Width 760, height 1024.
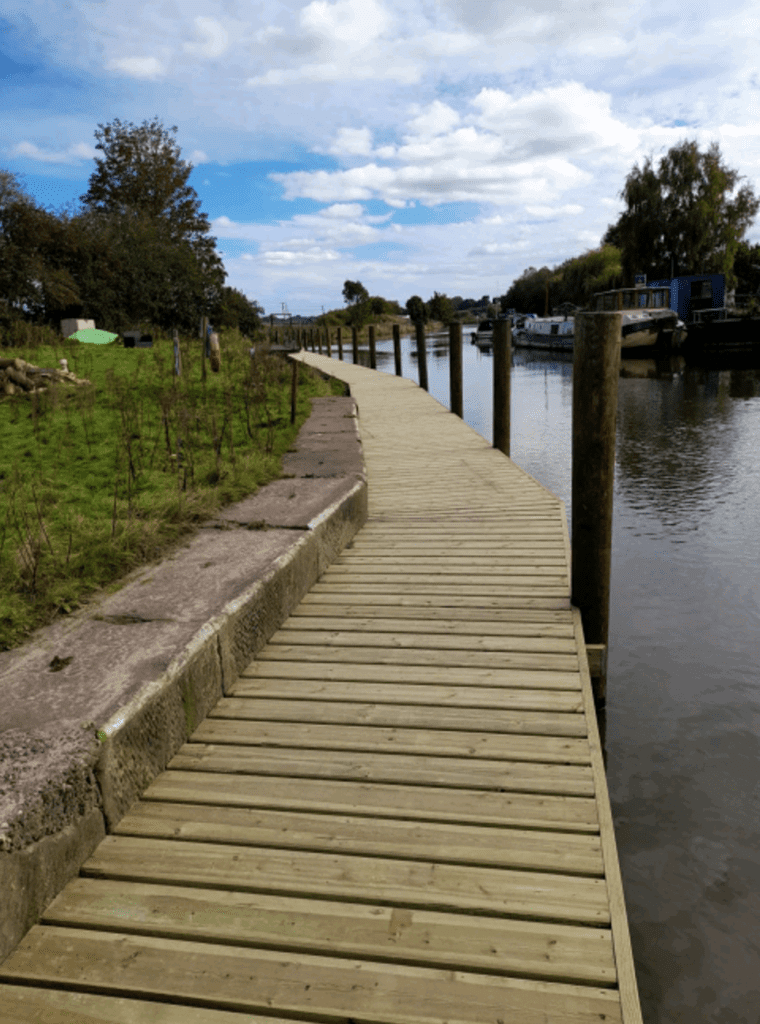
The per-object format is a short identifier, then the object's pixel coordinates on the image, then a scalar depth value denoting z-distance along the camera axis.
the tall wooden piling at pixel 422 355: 18.58
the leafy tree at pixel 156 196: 35.47
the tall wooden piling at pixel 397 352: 23.95
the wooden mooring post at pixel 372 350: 25.56
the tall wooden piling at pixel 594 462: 3.72
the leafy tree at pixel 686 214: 40.66
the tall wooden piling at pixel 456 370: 13.45
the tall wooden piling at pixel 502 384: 9.45
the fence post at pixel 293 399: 9.00
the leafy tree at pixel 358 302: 81.44
